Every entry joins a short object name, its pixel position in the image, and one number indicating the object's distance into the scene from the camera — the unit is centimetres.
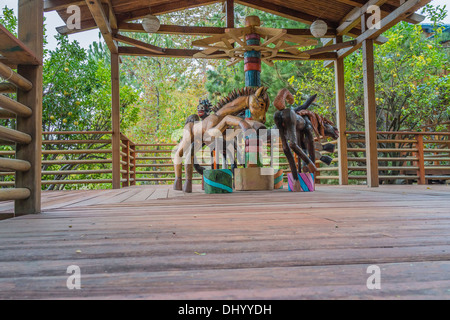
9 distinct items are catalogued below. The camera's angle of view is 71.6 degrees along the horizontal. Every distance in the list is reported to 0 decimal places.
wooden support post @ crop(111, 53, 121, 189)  539
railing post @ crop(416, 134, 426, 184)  592
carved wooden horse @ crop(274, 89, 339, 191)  345
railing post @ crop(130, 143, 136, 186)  751
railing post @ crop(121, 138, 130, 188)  664
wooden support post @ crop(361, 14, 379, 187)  476
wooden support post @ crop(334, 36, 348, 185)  569
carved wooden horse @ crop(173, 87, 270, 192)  342
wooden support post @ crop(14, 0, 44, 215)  185
